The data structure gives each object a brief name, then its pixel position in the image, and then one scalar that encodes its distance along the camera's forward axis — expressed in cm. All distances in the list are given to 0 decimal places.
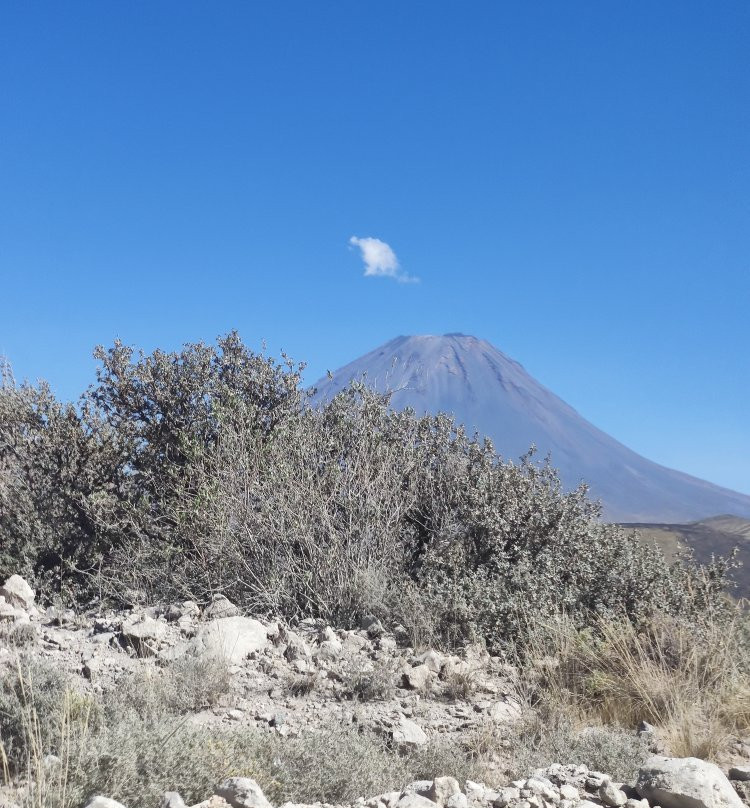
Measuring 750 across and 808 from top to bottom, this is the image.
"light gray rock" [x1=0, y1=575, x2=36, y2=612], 648
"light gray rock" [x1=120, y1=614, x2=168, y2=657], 530
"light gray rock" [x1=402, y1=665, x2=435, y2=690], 503
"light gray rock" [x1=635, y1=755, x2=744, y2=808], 325
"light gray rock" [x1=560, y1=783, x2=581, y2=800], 327
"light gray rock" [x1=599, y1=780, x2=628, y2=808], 331
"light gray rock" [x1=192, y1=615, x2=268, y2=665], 517
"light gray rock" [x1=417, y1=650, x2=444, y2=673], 525
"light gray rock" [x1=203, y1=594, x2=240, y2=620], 629
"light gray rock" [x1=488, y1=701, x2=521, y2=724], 475
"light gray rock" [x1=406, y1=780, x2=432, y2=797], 319
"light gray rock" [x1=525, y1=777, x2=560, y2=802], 324
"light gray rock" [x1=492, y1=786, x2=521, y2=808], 318
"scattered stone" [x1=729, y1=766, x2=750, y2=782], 369
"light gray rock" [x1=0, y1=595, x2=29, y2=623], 593
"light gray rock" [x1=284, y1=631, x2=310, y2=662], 529
